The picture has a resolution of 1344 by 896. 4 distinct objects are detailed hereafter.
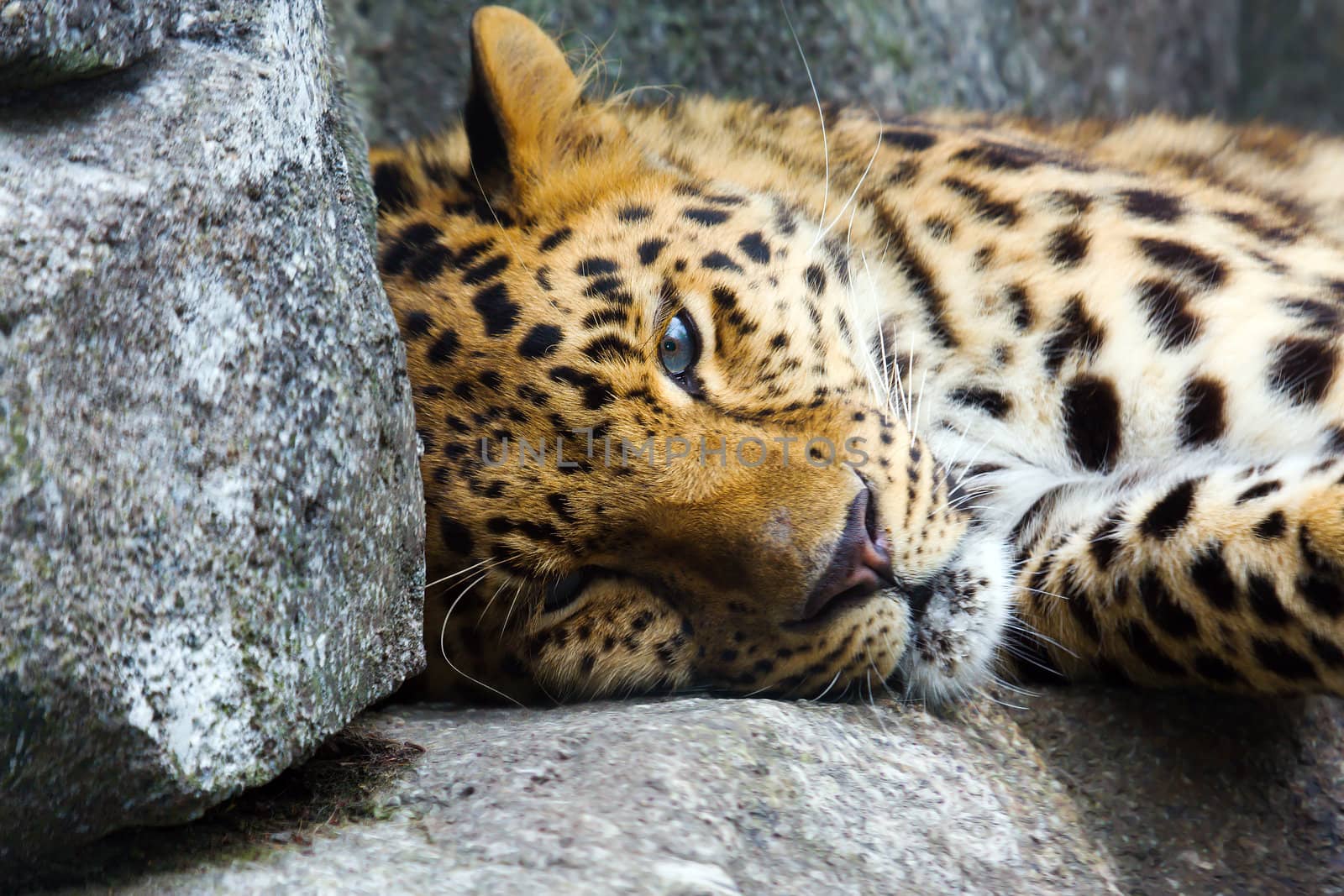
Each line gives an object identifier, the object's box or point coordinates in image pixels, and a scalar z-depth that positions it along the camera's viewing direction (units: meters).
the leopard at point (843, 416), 5.84
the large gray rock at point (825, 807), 4.39
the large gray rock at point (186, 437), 3.98
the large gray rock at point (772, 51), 11.37
